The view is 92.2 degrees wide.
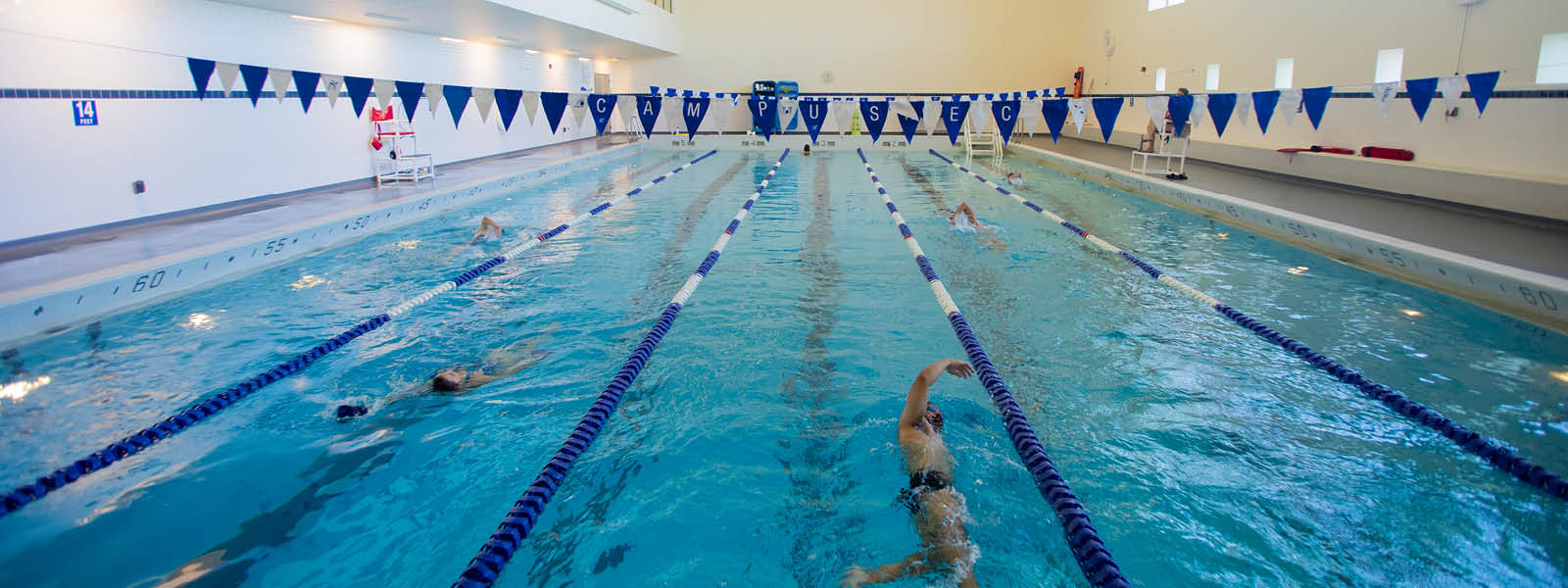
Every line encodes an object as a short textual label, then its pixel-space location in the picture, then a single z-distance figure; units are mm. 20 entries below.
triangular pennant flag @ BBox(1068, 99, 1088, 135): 9297
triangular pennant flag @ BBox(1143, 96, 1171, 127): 8000
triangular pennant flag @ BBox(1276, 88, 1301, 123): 7712
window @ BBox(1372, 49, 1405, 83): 8539
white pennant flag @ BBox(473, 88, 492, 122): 8242
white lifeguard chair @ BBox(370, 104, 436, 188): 9258
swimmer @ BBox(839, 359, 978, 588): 2199
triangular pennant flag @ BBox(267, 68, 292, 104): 6678
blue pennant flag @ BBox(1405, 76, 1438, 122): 6598
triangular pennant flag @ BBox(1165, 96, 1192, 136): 8203
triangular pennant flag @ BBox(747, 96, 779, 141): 11211
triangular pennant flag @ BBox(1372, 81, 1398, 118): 7641
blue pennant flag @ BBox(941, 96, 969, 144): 9781
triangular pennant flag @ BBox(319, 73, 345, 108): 7180
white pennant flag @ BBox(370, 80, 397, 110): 7617
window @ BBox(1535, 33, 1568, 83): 6630
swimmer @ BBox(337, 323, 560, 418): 3412
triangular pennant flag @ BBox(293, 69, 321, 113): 6688
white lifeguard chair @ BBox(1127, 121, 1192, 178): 10117
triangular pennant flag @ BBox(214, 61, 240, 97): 6448
